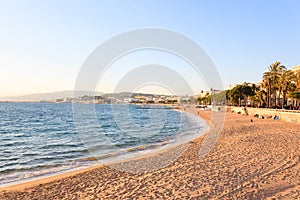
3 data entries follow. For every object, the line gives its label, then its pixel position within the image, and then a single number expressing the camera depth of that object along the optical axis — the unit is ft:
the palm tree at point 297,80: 127.85
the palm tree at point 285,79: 134.09
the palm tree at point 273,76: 145.28
